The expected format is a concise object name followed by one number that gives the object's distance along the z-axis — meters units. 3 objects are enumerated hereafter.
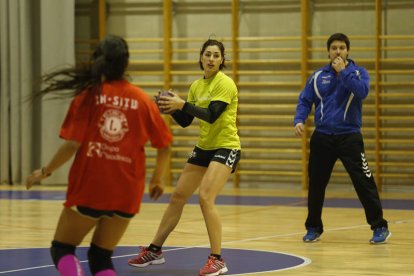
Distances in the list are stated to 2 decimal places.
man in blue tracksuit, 12.64
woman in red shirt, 6.84
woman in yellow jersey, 10.06
